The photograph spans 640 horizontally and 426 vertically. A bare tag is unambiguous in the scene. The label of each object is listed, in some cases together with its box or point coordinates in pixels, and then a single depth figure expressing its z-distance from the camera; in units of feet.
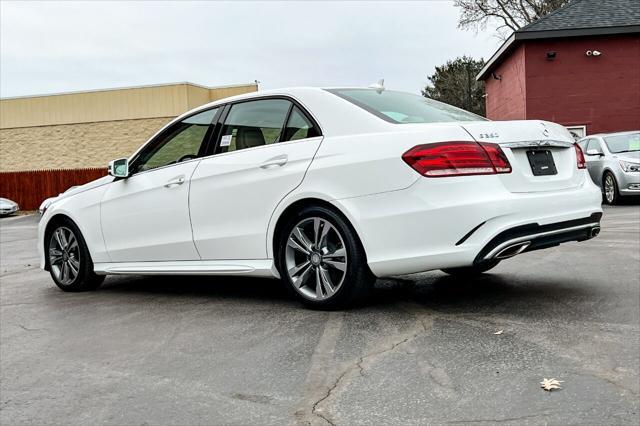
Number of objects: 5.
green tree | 182.29
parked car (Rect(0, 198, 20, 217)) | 102.78
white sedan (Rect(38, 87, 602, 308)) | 14.89
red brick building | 79.05
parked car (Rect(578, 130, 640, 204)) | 47.19
